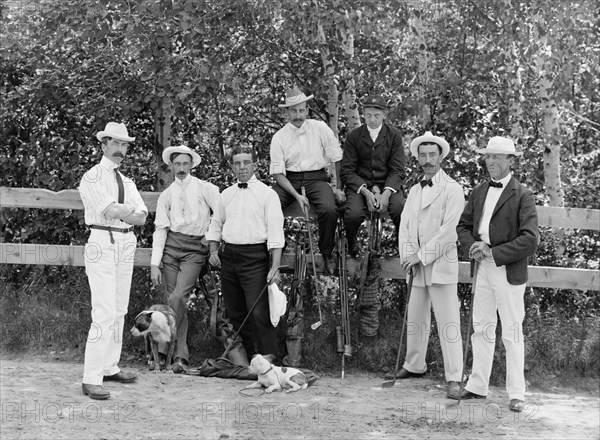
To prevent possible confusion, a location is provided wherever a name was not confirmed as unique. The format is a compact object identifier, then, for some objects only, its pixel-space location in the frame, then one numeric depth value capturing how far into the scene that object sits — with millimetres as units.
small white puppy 8266
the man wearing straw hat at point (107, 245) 7918
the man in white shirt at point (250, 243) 8797
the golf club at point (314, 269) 8925
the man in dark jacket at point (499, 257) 8109
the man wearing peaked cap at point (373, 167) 9070
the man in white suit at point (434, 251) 8555
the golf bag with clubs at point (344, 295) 9102
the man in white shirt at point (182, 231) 9023
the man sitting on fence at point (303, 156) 9180
